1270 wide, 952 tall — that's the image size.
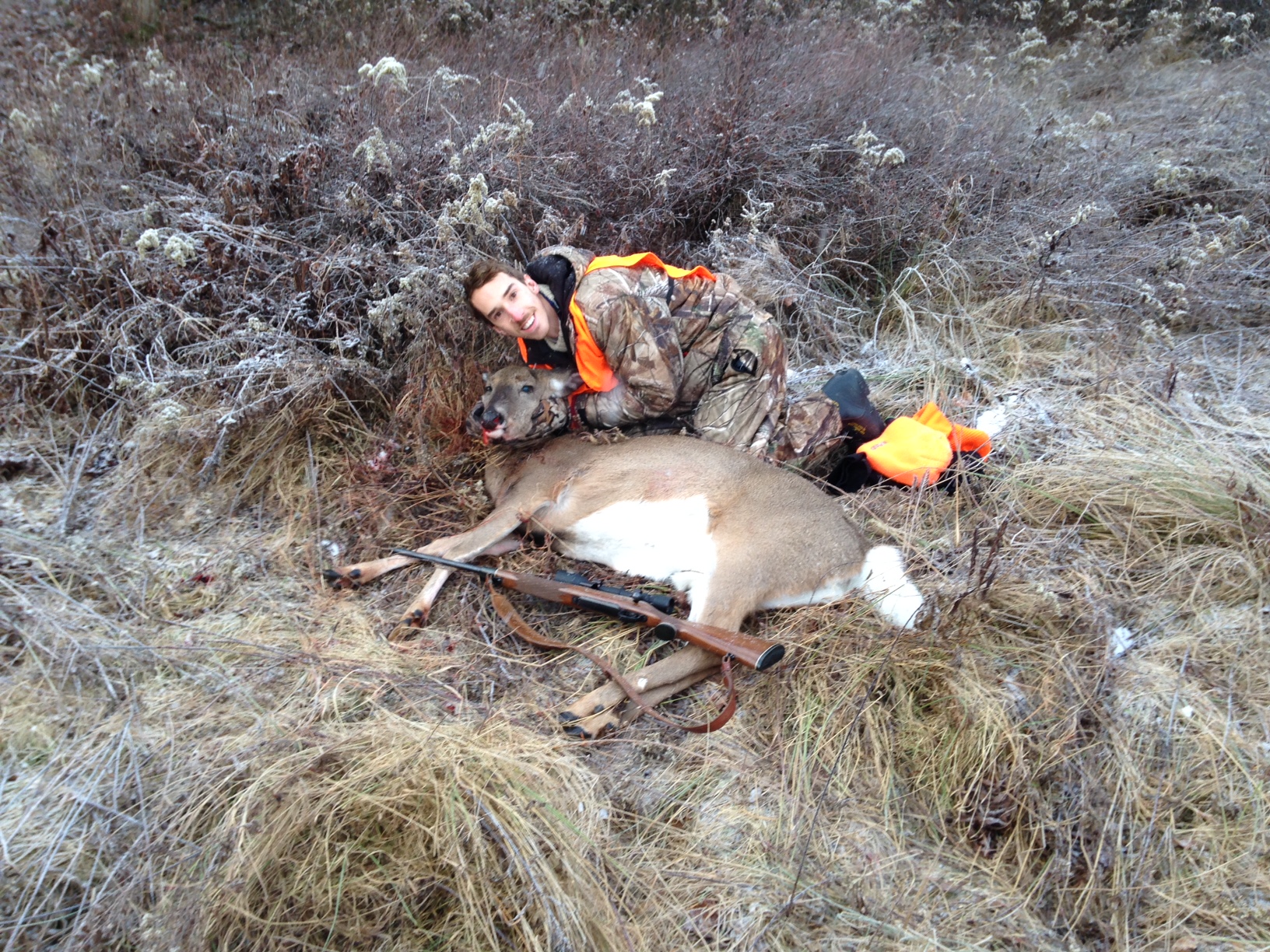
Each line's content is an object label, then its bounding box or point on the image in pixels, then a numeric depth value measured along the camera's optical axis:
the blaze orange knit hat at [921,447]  3.96
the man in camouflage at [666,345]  3.68
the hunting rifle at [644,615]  3.13
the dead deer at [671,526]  3.47
